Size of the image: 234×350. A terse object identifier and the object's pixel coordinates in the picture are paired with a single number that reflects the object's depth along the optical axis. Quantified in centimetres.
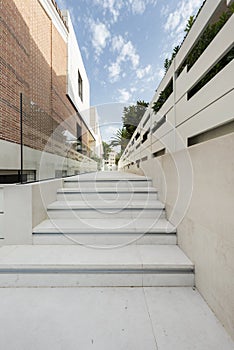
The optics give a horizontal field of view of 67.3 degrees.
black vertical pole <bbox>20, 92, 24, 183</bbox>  222
